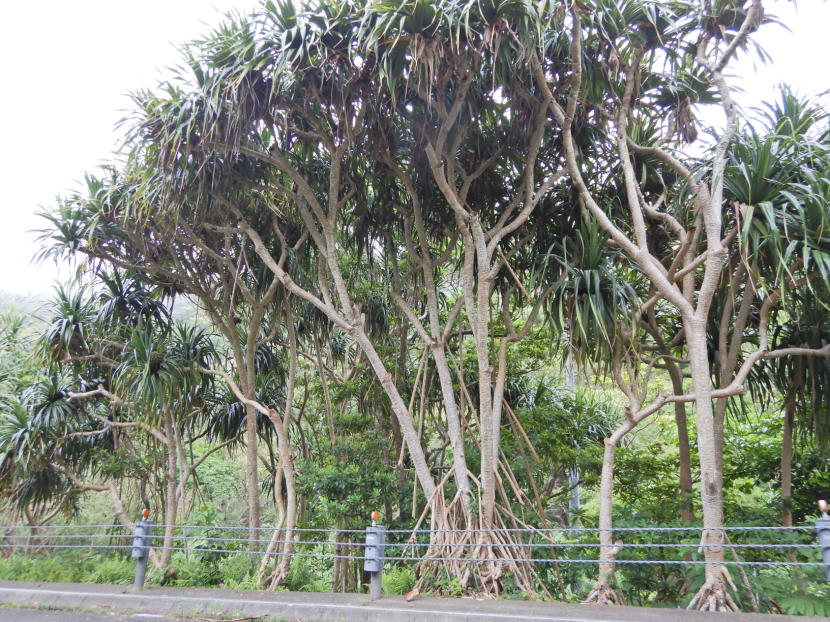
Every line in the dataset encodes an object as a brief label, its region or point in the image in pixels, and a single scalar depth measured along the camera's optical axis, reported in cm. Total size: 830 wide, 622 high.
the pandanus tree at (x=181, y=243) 611
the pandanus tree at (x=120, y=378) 705
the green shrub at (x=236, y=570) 679
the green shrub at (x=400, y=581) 573
